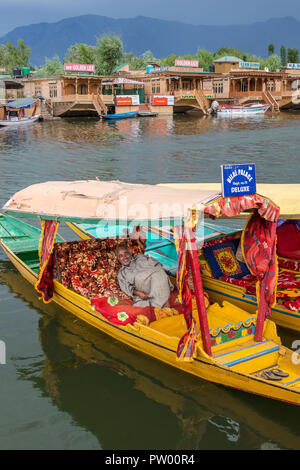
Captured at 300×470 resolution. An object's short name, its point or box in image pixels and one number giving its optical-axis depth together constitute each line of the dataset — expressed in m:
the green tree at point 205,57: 94.12
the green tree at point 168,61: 99.51
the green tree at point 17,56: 94.19
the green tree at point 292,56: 117.06
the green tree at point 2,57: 99.03
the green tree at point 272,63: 91.75
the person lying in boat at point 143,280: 6.87
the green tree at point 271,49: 113.32
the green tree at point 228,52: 115.08
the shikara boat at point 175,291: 5.18
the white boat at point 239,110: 51.44
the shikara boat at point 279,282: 7.18
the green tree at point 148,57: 91.69
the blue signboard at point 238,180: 4.98
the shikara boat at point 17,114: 42.31
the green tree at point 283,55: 124.38
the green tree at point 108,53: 67.19
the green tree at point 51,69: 75.82
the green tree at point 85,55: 70.44
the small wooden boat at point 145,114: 50.85
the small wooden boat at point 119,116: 47.95
